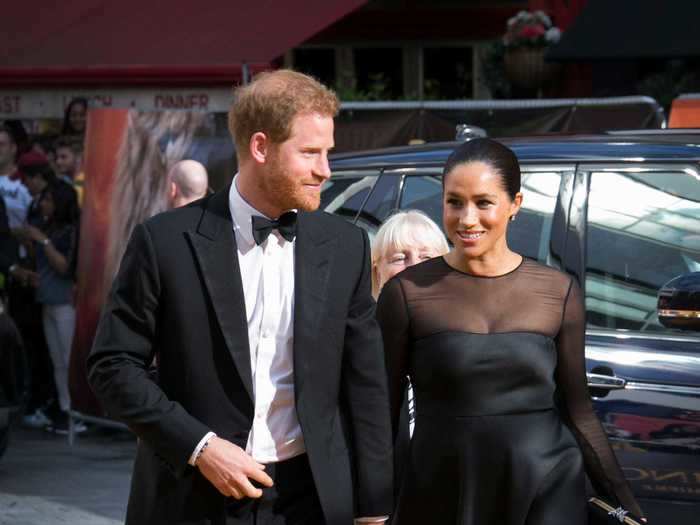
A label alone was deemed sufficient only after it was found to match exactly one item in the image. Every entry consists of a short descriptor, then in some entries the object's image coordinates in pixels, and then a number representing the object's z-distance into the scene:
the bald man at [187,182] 7.78
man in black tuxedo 3.43
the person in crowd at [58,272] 10.05
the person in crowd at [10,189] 10.70
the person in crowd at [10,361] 8.13
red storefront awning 11.88
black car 4.75
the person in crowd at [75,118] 11.49
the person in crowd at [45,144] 11.91
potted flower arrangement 14.07
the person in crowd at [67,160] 11.02
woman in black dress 3.95
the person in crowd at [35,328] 10.39
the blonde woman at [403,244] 5.09
